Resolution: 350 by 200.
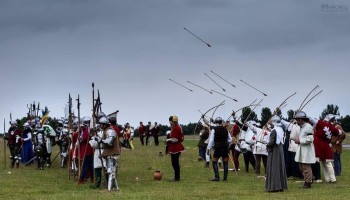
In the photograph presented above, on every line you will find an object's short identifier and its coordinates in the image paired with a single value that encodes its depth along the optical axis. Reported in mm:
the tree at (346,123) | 66062
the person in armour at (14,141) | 21855
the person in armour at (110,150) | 14000
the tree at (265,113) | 45956
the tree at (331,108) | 71938
